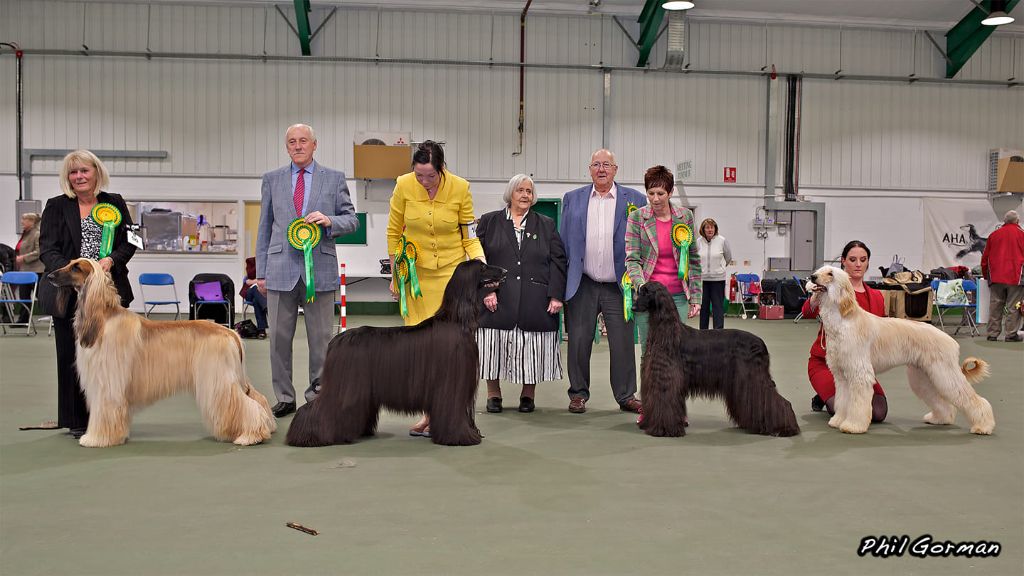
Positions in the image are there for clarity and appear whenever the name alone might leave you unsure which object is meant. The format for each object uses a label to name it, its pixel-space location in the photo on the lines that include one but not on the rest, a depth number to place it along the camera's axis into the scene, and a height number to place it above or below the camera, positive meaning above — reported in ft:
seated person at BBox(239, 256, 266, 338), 34.96 -1.74
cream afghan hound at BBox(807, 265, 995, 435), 15.02 -1.51
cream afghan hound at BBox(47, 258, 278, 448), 13.04 -1.67
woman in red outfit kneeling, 16.17 -1.38
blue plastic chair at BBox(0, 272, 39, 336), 34.55 -1.55
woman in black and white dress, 16.88 -0.67
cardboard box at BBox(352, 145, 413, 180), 47.65 +6.52
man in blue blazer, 17.01 +0.07
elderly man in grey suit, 15.78 +0.27
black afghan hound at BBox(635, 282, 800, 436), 14.65 -1.97
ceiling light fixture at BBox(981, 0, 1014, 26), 43.60 +14.75
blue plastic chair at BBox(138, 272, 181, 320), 44.04 -0.77
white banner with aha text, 52.65 +3.33
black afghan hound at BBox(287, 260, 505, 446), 13.25 -1.78
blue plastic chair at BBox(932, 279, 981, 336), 38.46 -1.47
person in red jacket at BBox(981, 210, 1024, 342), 34.14 +0.15
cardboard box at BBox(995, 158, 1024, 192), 51.34 +6.60
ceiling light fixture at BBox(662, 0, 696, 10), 39.27 +13.38
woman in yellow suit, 15.17 +0.78
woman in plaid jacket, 16.11 +0.51
